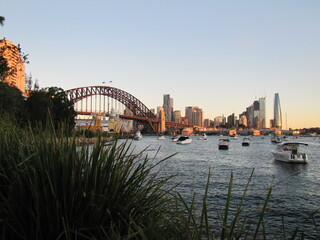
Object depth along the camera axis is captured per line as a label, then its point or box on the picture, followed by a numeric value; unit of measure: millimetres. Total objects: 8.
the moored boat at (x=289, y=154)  33188
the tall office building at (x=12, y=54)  17172
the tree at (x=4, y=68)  18409
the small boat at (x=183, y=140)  83750
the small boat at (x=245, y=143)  82931
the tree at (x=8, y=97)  27283
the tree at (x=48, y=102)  49531
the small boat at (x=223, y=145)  64500
